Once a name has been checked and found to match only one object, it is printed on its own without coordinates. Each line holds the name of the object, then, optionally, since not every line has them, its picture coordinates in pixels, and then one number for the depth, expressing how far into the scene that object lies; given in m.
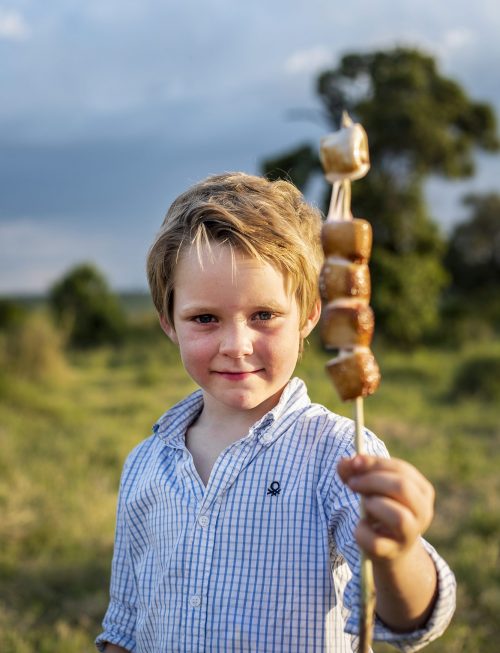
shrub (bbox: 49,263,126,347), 16.77
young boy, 1.49
